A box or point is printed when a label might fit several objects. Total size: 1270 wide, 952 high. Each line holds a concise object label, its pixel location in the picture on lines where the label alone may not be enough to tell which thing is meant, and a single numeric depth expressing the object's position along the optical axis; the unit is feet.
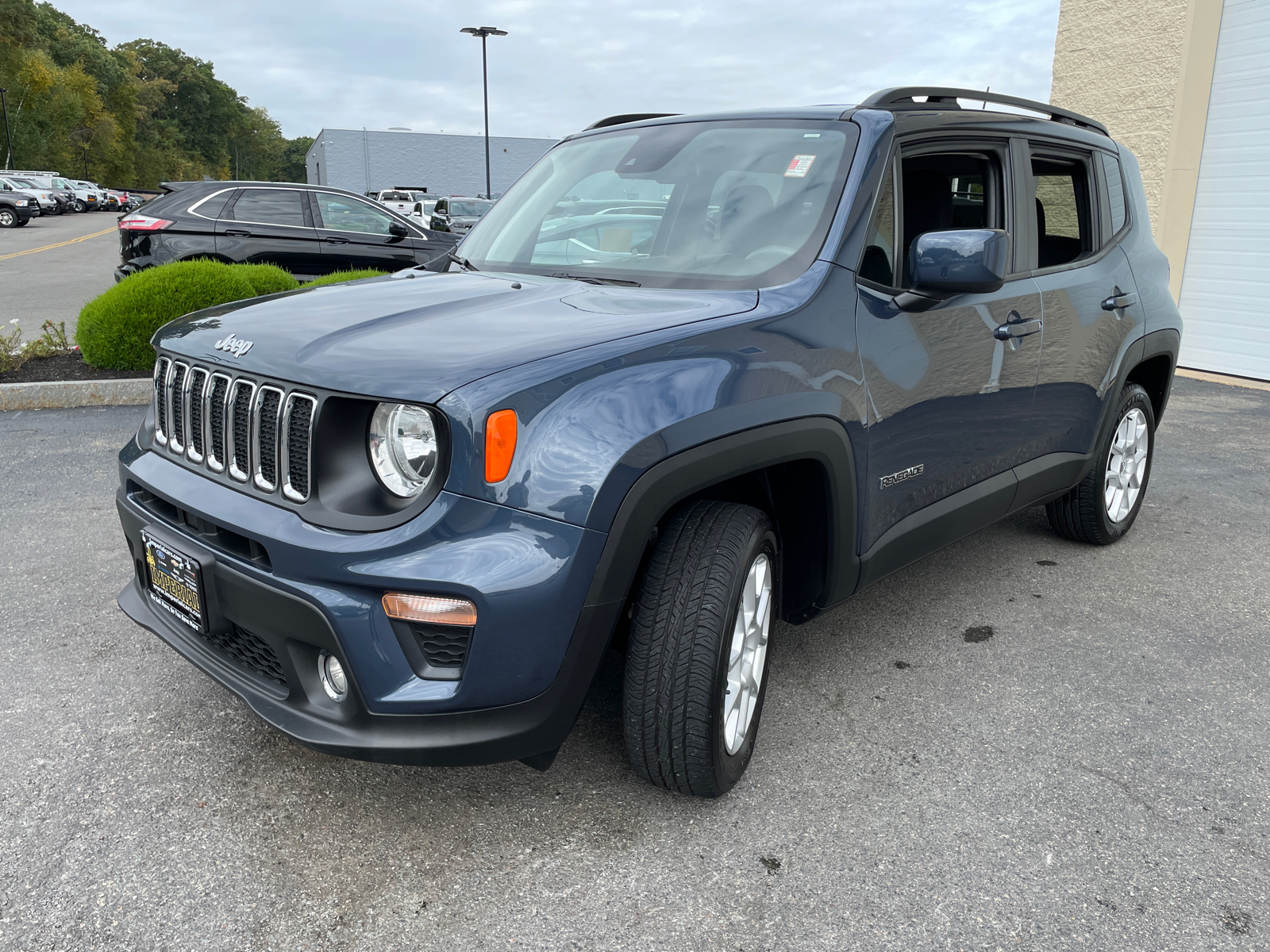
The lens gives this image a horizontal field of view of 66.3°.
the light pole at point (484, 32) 128.47
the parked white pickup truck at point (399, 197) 138.82
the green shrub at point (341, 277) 24.27
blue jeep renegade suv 6.49
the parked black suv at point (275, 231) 33.04
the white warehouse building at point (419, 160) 220.64
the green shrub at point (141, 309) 24.70
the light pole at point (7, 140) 218.69
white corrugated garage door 31.94
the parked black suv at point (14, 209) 120.57
